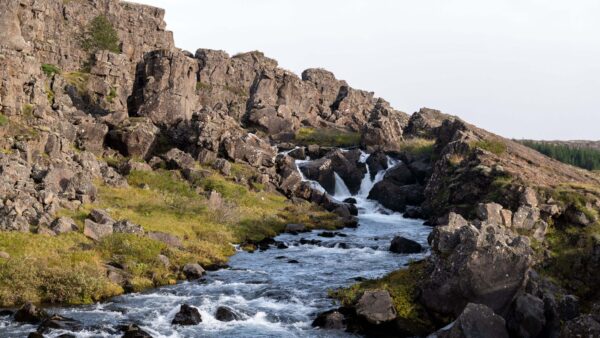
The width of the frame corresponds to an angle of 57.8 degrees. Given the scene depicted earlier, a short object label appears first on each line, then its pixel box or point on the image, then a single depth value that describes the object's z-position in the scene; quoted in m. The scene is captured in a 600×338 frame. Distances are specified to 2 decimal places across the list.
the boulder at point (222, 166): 78.56
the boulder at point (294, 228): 62.84
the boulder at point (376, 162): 97.89
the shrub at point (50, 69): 91.59
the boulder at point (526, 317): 26.00
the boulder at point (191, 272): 40.34
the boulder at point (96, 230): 42.44
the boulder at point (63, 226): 41.47
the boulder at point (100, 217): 45.62
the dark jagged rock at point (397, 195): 84.06
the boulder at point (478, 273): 29.48
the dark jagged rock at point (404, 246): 51.53
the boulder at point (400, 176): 92.00
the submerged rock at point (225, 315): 31.09
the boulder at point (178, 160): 76.49
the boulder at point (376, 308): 30.62
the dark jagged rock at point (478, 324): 25.30
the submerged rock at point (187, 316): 30.00
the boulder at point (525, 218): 43.19
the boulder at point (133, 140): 79.75
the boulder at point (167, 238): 45.94
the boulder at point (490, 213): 42.00
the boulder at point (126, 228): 44.72
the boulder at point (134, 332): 27.28
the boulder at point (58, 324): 27.65
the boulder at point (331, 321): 30.22
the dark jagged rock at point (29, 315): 28.86
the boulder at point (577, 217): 45.81
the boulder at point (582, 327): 20.73
